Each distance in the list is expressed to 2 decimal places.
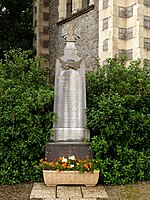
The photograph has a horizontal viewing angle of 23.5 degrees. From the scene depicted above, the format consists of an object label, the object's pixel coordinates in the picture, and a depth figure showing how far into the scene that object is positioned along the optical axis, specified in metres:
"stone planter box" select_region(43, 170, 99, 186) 7.26
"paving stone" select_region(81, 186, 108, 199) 6.57
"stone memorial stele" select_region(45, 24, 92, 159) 8.02
